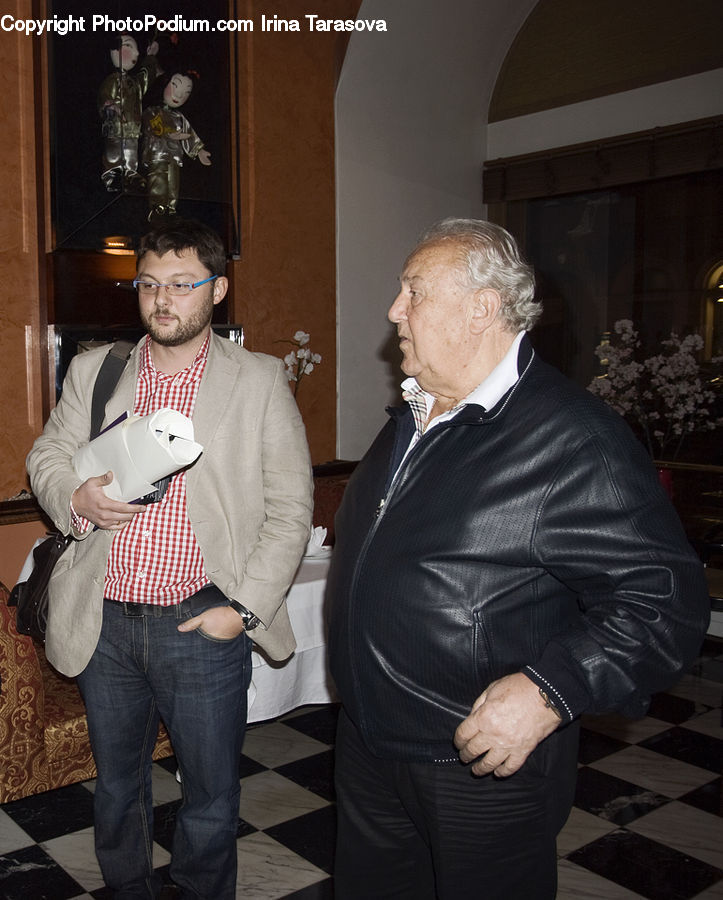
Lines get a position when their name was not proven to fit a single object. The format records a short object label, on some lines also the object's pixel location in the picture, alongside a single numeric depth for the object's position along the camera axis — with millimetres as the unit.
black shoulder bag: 2156
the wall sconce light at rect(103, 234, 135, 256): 4371
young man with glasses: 2031
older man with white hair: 1304
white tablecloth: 2959
